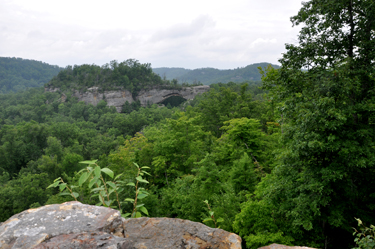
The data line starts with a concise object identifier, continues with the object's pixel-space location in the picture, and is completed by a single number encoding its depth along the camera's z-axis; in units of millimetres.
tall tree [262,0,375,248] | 7180
